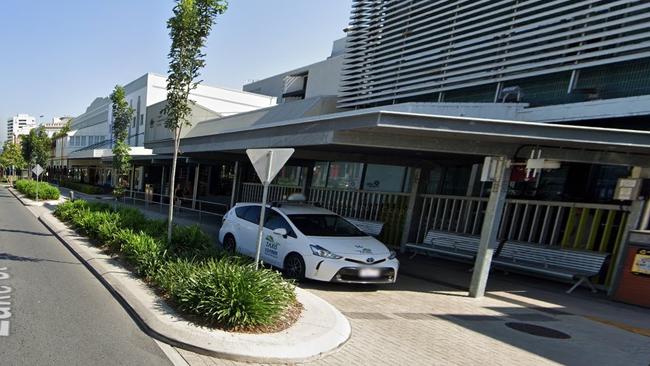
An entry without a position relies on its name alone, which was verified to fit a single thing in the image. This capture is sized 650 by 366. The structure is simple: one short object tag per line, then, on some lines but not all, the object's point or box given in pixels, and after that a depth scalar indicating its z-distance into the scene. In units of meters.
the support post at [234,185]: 18.63
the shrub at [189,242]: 8.32
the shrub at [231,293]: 5.23
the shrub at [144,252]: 7.34
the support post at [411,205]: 13.44
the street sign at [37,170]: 26.36
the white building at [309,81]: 26.54
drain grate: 6.15
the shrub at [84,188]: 35.25
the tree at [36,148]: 35.66
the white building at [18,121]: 155.93
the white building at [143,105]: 35.41
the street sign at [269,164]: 6.33
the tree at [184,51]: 8.80
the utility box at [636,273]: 8.20
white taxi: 7.62
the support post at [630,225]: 8.61
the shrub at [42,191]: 26.25
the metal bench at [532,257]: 8.96
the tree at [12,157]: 49.80
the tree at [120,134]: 17.70
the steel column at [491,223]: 7.79
